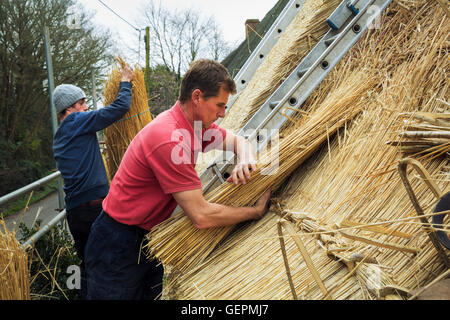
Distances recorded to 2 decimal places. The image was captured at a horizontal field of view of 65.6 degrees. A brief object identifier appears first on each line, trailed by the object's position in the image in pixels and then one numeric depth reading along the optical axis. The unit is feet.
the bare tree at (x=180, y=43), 65.67
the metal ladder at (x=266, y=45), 11.27
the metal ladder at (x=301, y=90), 6.29
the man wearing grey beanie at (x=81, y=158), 8.55
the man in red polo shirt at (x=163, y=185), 5.10
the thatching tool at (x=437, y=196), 3.17
